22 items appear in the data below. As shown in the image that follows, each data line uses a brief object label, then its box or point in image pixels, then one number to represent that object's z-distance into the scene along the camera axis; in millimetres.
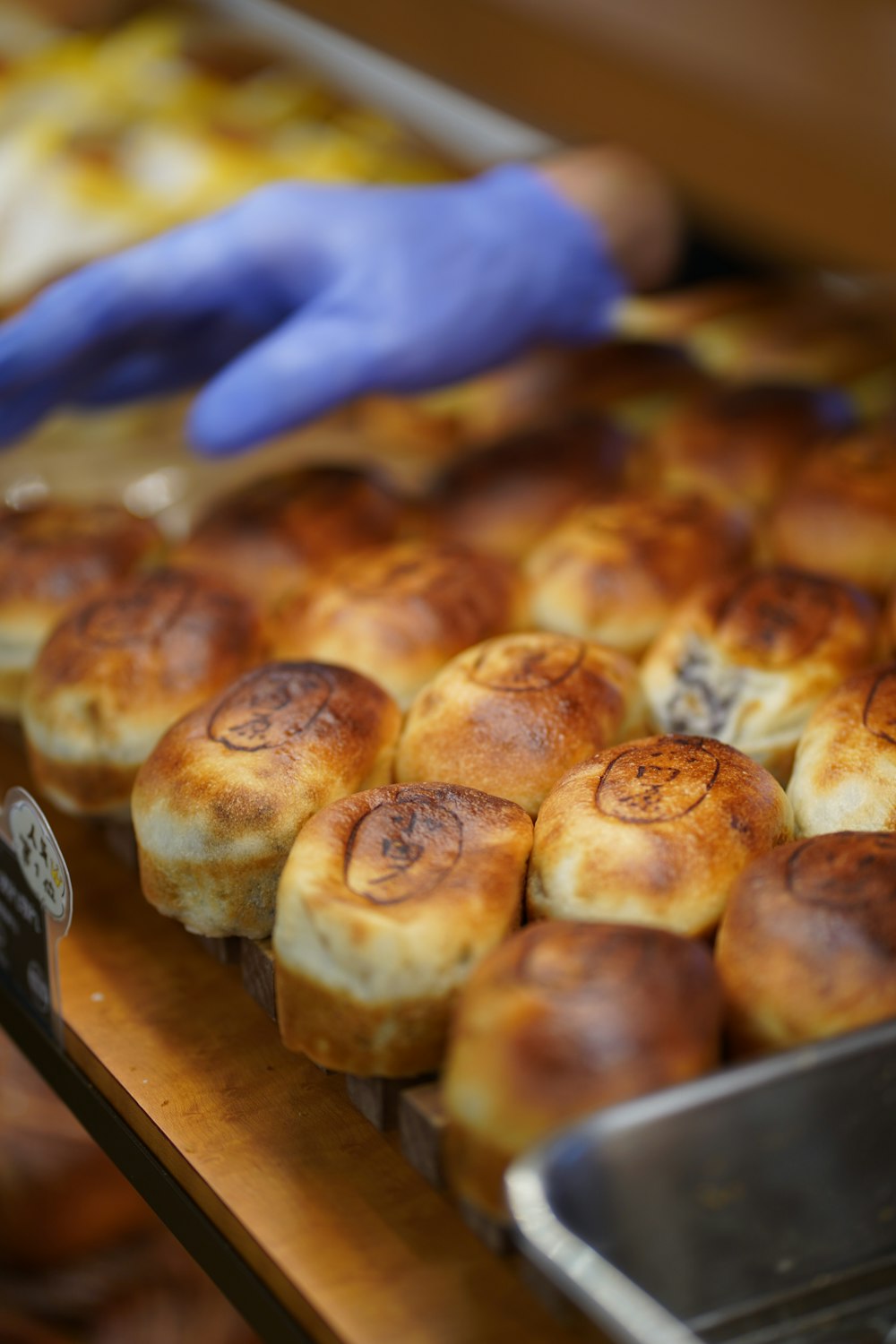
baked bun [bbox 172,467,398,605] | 1177
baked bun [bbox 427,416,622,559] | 1218
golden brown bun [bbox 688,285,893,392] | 1457
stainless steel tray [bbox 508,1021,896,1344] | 816
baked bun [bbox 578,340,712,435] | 1400
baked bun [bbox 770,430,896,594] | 1153
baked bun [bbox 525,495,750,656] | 1119
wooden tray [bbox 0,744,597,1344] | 885
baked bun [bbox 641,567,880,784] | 1037
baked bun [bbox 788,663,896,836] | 963
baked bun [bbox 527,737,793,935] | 924
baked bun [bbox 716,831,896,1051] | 882
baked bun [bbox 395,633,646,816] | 998
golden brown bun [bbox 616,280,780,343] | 1607
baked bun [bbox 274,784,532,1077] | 907
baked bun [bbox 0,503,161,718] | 1137
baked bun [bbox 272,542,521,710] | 1084
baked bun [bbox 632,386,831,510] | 1255
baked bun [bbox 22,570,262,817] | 1056
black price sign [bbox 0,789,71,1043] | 970
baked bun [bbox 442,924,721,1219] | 858
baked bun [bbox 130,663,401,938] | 973
